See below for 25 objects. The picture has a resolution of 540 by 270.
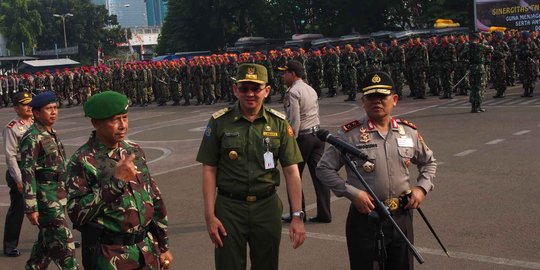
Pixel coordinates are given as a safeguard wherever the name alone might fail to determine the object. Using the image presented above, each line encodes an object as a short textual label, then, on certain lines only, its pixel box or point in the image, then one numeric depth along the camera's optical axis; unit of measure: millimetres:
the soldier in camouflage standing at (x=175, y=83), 30606
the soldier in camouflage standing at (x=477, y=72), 17219
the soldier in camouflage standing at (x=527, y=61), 19703
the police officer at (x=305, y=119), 7910
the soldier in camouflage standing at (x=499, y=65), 20312
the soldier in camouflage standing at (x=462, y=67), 20609
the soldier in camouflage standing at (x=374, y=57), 23938
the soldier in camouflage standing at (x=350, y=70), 24141
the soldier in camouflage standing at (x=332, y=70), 26219
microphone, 4188
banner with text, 29891
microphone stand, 4004
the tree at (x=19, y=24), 89000
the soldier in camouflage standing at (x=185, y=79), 30011
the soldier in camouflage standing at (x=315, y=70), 26839
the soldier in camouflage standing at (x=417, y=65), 22359
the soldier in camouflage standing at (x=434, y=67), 22181
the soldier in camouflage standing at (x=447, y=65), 21500
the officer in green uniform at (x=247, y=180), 4555
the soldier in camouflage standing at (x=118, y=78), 34047
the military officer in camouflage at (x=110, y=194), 3906
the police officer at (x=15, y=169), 7129
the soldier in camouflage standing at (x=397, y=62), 23141
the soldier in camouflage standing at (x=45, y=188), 6070
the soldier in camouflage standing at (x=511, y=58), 22281
